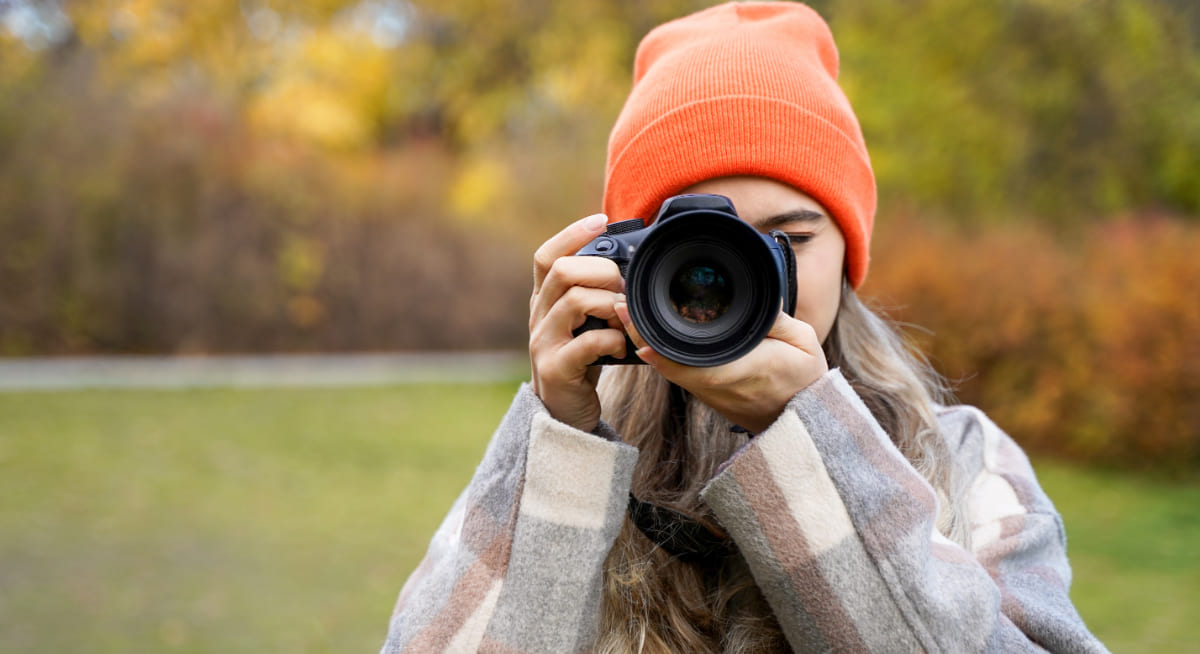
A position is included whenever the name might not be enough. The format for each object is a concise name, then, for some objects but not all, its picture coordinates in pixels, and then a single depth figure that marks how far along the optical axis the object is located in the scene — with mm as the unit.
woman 1246
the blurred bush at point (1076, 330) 6629
